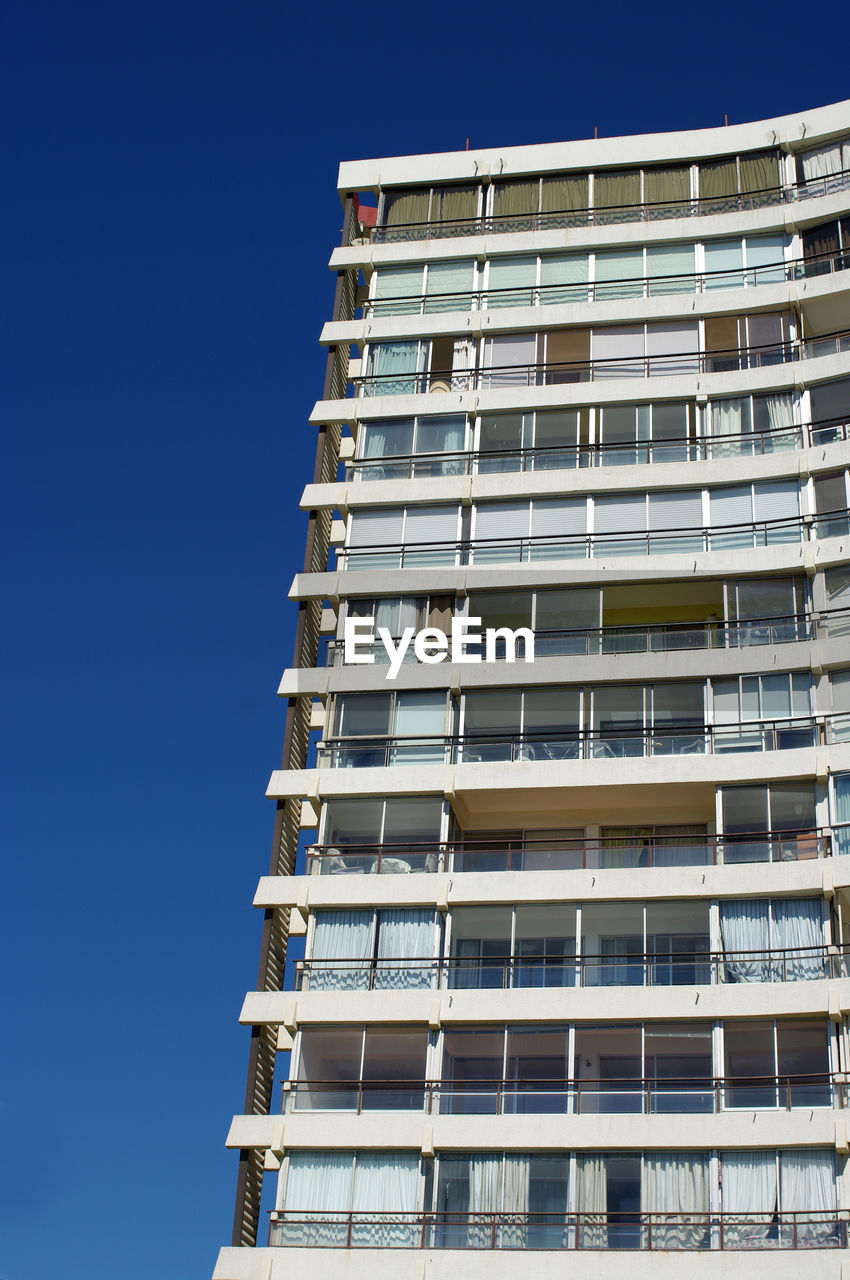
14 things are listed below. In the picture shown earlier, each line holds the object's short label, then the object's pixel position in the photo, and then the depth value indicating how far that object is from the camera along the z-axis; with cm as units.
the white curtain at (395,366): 5216
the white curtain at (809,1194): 3559
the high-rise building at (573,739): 3756
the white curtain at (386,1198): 3744
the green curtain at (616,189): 5431
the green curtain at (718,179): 5359
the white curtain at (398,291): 5369
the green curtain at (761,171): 5316
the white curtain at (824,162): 5266
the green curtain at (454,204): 5550
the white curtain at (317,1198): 3788
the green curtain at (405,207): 5594
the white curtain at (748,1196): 3597
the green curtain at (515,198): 5512
